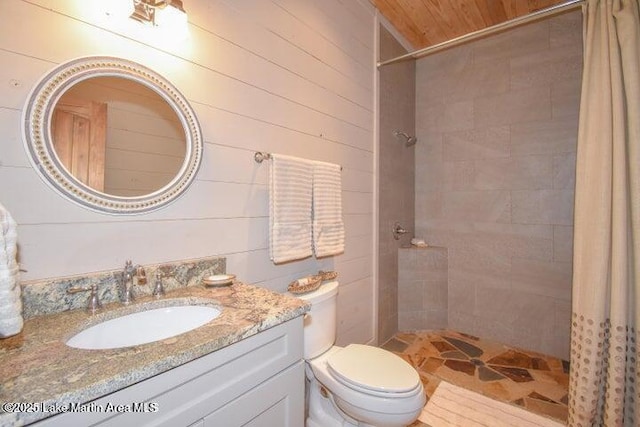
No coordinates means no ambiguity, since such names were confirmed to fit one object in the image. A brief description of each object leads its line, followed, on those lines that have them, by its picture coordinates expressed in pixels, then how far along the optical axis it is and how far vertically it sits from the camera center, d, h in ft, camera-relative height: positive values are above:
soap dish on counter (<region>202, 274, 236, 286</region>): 3.80 -0.94
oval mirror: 2.90 +0.87
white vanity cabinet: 1.96 -1.51
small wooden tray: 4.75 -1.26
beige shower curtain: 4.39 -0.22
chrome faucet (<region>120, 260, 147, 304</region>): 3.22 -0.80
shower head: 8.84 +2.32
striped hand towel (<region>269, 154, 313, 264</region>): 4.78 +0.05
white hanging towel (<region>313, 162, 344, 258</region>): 5.48 +0.01
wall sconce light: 3.39 +2.39
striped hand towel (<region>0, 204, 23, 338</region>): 2.25 -0.58
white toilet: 3.85 -2.43
